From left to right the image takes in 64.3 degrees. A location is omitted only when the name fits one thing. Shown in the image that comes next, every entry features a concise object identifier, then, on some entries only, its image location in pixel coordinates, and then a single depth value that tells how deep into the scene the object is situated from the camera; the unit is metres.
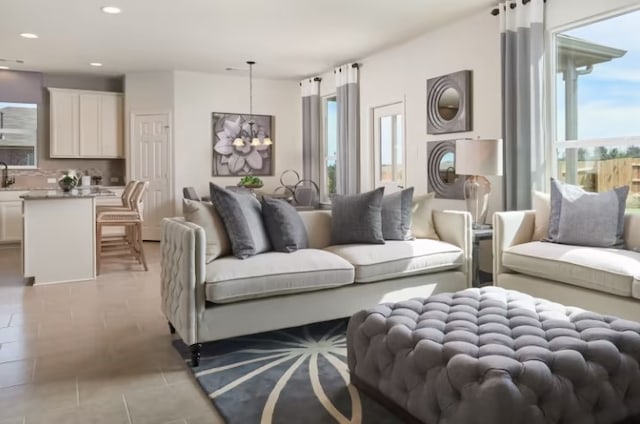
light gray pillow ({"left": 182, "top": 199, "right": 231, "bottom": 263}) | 3.22
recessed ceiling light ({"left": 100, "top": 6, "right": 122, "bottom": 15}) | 4.92
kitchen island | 4.86
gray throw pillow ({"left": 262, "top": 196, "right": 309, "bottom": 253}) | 3.41
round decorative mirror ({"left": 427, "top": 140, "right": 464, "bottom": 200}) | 5.47
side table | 4.08
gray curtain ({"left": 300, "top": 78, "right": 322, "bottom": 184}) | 8.37
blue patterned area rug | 2.23
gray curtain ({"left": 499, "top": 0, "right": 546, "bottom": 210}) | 4.50
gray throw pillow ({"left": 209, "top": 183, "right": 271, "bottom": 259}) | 3.21
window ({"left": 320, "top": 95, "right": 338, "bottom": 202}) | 8.24
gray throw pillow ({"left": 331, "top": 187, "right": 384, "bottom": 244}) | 3.74
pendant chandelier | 7.91
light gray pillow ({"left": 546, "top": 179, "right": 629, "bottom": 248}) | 3.50
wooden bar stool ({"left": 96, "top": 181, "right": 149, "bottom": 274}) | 5.50
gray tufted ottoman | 1.69
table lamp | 4.24
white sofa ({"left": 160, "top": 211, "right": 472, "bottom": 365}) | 2.86
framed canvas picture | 8.32
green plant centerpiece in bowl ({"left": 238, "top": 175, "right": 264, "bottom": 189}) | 7.92
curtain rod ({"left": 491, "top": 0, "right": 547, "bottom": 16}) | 4.57
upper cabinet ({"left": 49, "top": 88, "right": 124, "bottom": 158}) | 7.98
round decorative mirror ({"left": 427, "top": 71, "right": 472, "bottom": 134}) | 5.27
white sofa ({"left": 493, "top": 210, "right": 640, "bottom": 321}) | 2.99
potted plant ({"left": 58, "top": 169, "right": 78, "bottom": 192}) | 5.64
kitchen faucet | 7.76
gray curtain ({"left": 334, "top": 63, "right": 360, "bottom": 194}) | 7.24
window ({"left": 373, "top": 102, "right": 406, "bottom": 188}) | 6.46
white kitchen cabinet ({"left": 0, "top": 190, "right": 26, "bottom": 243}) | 7.44
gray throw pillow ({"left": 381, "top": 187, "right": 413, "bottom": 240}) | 3.91
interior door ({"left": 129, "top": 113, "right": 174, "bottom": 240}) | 8.00
